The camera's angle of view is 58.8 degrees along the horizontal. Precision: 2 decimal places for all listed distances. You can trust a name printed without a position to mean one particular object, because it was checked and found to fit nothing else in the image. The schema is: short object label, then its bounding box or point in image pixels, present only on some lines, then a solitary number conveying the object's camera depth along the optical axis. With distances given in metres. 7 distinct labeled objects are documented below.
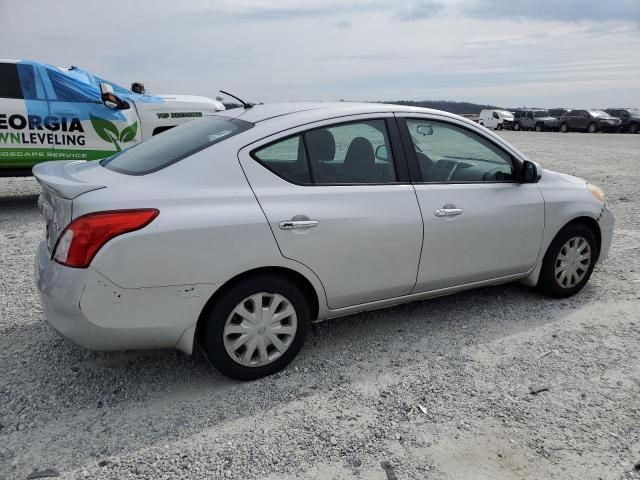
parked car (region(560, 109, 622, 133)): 33.16
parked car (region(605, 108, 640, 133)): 32.56
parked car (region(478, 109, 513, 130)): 42.28
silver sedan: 2.89
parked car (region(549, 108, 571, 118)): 38.73
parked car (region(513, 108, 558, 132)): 38.03
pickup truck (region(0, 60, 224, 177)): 7.62
